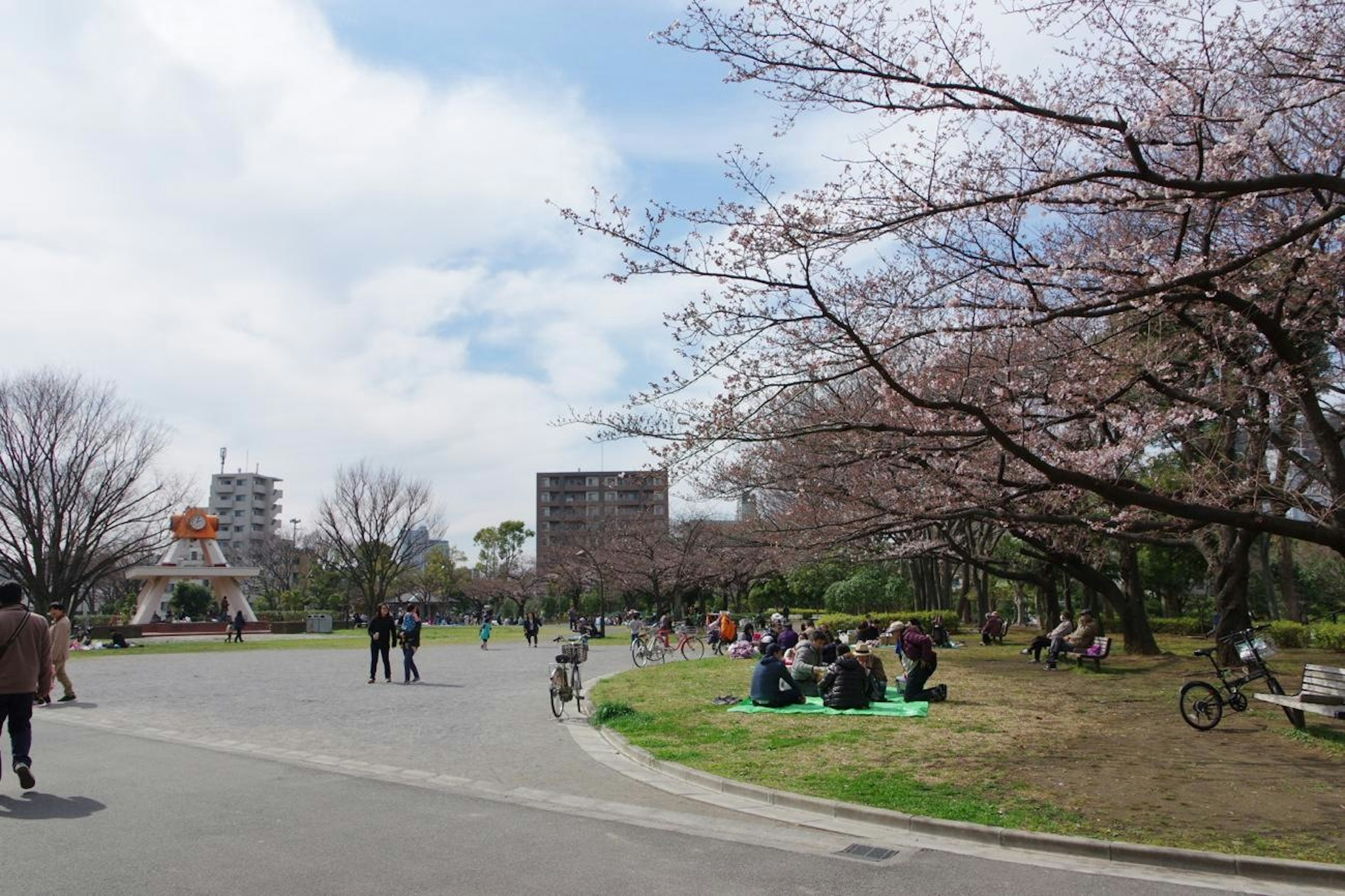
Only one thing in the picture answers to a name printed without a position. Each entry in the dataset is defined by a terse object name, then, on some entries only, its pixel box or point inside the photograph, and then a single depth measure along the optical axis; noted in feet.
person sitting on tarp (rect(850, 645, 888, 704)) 44.86
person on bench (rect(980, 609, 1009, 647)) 88.84
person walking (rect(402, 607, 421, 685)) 57.47
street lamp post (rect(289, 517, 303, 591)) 259.60
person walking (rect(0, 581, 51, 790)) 22.89
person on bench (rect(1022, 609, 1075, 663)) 63.21
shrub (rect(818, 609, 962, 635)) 102.83
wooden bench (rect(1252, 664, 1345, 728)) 30.50
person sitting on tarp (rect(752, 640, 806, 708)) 42.39
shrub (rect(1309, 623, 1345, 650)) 72.43
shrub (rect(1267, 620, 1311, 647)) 77.56
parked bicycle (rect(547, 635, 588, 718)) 41.78
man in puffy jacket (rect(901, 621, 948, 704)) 44.11
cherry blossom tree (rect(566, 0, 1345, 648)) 26.81
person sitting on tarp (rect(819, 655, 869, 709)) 41.65
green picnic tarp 40.70
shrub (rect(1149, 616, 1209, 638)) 99.04
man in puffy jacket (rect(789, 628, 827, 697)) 45.78
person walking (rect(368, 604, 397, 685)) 57.88
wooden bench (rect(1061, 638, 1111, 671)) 57.82
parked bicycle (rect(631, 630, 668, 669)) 78.12
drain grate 19.45
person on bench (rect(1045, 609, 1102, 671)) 60.23
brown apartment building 224.12
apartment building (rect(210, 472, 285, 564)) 373.81
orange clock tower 162.20
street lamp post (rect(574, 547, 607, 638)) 152.88
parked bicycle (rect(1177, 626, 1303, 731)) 33.40
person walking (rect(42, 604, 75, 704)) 45.58
